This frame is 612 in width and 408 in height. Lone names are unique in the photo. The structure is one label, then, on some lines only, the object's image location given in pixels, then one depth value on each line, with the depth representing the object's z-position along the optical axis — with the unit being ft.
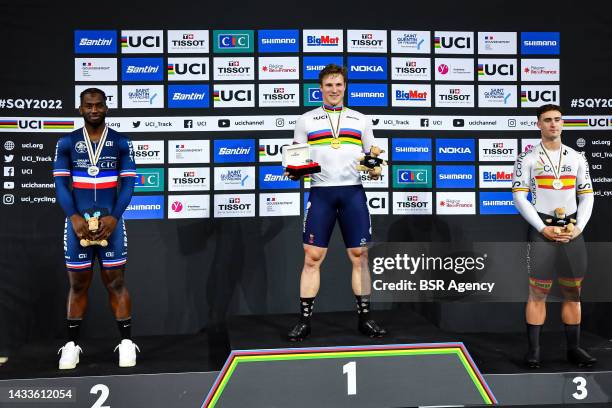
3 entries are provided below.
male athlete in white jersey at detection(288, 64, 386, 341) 12.03
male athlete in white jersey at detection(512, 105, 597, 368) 11.87
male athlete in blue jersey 11.44
